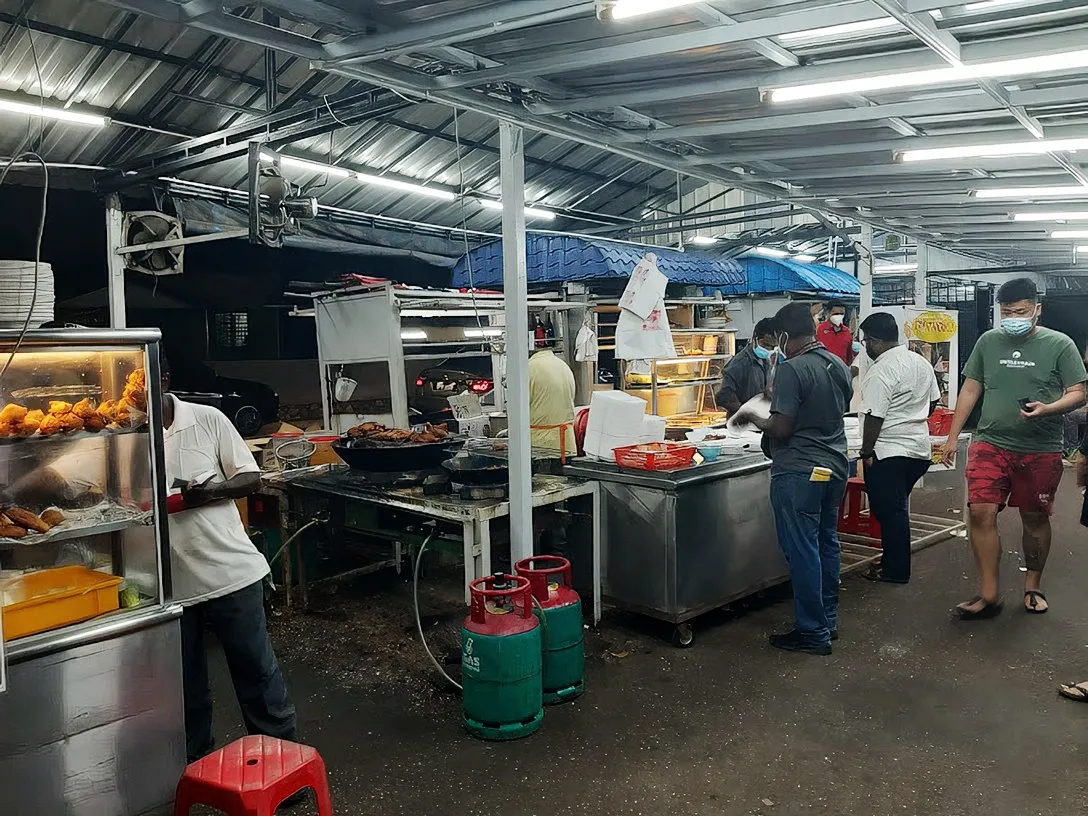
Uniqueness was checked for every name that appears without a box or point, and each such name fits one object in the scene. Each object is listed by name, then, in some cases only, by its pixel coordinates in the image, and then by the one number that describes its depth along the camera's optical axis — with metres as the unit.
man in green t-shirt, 4.55
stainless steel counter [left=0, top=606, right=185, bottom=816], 2.53
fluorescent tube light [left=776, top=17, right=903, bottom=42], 2.98
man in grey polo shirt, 4.27
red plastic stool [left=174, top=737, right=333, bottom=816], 2.30
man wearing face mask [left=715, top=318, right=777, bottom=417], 6.84
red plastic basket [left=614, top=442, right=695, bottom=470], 4.62
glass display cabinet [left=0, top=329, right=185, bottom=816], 2.57
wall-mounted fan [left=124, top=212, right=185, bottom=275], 7.18
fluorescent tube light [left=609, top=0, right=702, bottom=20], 2.46
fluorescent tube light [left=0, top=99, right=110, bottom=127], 6.38
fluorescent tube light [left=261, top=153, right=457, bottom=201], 8.39
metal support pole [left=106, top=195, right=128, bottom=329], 7.12
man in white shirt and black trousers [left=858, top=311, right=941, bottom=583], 5.37
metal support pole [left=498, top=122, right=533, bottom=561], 4.07
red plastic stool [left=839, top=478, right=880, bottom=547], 6.45
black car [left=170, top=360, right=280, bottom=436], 8.52
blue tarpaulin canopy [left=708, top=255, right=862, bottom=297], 13.36
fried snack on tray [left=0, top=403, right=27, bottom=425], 2.65
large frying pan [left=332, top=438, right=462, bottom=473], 4.89
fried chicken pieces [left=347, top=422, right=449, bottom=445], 5.18
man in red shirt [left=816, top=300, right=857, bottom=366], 8.52
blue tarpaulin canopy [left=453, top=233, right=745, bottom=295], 10.10
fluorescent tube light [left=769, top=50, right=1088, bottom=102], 3.08
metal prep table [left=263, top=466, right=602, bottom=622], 4.04
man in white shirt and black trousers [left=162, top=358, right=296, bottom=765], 3.04
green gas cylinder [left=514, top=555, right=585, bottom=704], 3.84
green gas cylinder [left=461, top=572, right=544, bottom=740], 3.49
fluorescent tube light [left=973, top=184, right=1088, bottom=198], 5.78
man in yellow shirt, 5.97
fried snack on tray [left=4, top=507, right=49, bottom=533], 2.65
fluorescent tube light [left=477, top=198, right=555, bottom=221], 10.60
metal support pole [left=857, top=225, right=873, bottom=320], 7.67
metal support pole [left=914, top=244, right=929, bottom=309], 9.23
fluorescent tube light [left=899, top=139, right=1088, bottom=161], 4.34
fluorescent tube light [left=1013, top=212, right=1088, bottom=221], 6.96
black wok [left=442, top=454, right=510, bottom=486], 4.34
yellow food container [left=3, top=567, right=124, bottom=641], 2.58
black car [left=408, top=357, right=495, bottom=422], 8.94
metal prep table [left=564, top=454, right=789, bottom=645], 4.50
